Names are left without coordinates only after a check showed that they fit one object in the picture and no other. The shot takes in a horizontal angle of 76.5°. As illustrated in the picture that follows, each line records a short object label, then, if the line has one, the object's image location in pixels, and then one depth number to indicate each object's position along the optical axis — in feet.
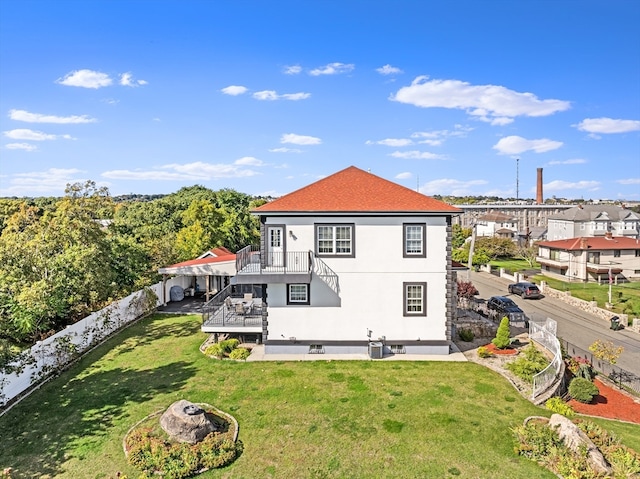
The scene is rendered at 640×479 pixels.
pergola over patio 81.10
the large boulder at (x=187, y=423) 37.52
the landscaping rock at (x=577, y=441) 34.68
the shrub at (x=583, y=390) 48.91
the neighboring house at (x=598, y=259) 144.46
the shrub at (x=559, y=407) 45.29
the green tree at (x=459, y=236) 230.44
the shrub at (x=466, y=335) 66.69
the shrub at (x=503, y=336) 61.93
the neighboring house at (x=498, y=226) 250.78
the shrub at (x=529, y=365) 52.85
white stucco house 59.47
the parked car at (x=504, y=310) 82.64
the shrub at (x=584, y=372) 53.62
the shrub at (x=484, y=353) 59.62
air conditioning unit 58.29
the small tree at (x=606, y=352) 60.64
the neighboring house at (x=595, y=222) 191.01
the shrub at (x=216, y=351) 59.31
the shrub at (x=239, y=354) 58.65
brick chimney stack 334.24
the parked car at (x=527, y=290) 119.03
